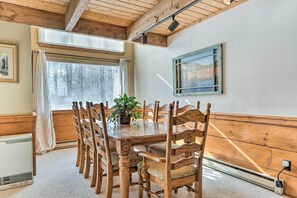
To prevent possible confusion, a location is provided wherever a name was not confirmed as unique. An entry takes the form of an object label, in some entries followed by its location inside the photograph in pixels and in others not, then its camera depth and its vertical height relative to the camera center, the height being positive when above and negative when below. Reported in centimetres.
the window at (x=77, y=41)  432 +128
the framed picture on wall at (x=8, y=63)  273 +47
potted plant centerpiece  271 -16
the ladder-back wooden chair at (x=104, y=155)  209 -62
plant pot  277 -29
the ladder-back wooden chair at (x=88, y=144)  246 -59
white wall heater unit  246 -77
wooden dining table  194 -42
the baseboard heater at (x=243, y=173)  241 -100
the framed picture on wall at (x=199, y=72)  311 +41
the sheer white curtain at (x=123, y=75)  512 +56
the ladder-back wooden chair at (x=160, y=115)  307 -27
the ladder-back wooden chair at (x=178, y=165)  165 -60
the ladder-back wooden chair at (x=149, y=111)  320 -23
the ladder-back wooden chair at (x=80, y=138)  300 -61
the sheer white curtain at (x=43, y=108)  409 -20
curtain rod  412 +94
